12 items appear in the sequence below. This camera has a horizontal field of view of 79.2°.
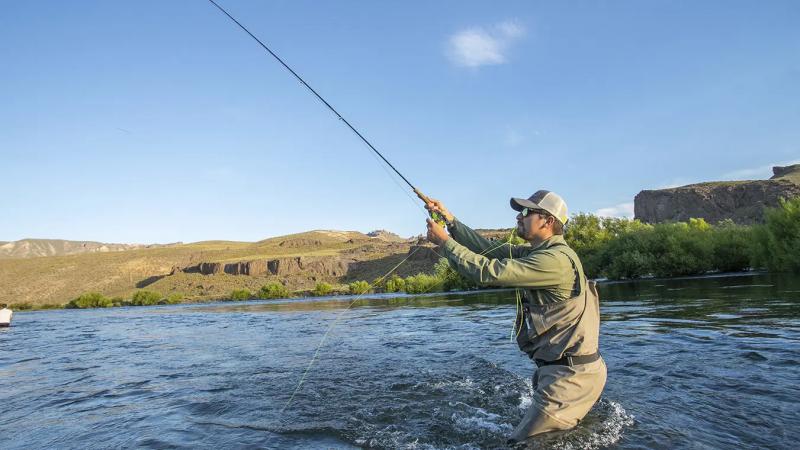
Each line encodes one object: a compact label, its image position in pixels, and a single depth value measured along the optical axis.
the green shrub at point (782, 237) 28.88
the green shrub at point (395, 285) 65.31
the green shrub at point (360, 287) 69.69
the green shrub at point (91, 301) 72.19
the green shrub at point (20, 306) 76.06
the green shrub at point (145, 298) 75.50
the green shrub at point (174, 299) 73.19
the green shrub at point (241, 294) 74.31
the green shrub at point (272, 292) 72.50
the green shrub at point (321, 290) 73.12
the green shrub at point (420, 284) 57.69
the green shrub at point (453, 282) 55.22
